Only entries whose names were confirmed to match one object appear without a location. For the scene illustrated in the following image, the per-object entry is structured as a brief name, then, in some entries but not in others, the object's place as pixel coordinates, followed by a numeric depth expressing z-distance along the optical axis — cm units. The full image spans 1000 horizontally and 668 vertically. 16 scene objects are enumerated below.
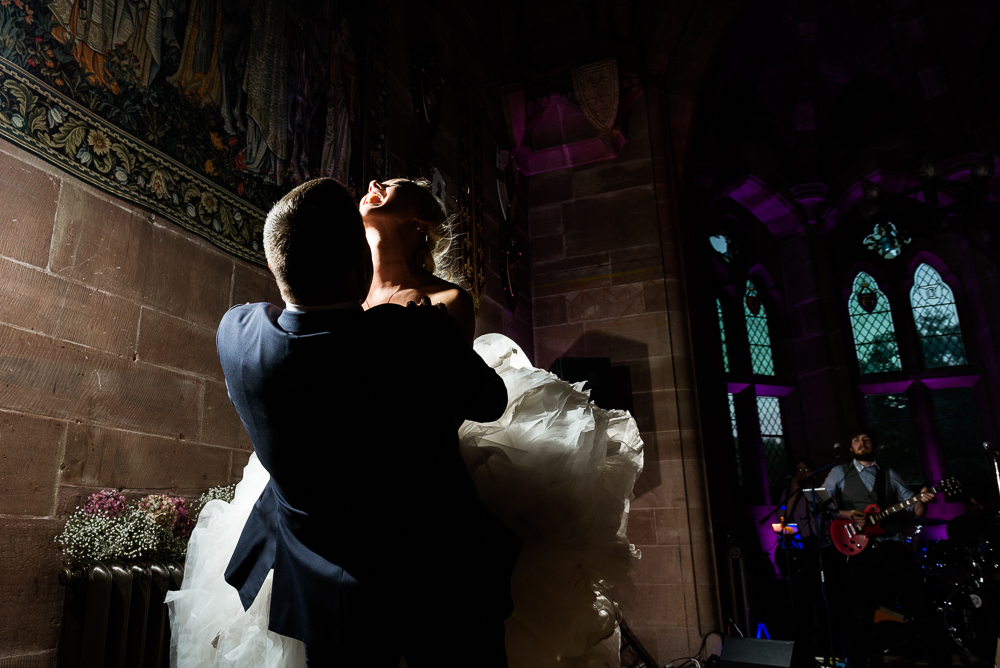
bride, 144
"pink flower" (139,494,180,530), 246
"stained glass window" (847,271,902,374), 1329
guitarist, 545
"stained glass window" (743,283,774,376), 1317
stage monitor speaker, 402
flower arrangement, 223
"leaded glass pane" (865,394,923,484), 1265
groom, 111
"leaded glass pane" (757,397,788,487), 1238
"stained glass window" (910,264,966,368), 1304
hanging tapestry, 231
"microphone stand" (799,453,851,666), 606
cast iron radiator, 211
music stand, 635
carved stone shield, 633
